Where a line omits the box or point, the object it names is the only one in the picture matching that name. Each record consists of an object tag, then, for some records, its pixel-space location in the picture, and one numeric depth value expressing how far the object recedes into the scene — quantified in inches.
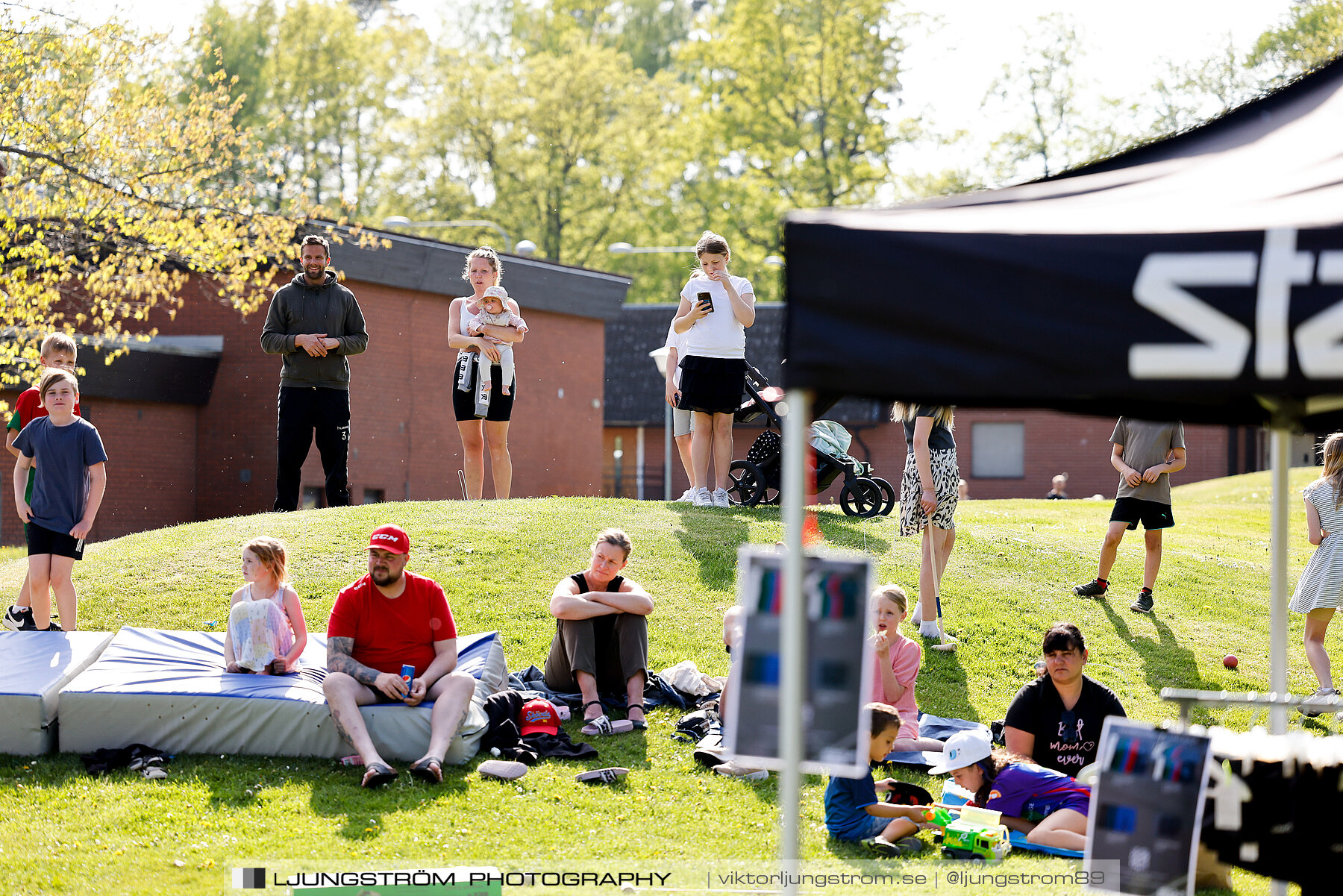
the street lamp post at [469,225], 1909.4
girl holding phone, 839.1
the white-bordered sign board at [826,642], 274.8
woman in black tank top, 568.1
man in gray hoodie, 869.2
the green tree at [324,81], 3275.1
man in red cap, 501.7
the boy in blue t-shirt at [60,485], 624.1
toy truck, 428.5
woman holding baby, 847.1
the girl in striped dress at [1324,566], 638.5
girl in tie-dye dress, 550.9
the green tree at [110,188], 1116.5
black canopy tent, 237.3
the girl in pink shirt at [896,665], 554.6
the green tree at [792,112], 2984.7
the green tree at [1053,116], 3233.3
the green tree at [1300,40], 2539.4
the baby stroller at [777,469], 966.4
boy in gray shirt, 780.0
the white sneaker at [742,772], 507.5
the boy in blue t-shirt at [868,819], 437.7
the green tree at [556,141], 3144.7
